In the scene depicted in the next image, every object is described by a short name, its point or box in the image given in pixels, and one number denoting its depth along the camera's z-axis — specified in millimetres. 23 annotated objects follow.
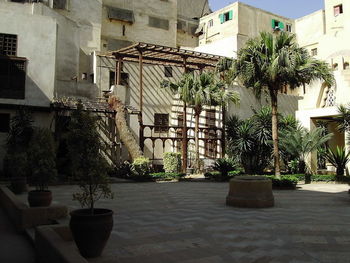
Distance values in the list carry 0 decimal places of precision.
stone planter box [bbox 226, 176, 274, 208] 10922
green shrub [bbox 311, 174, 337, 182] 19984
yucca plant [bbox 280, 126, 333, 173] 20750
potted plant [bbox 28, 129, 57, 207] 8711
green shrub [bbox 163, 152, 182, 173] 22625
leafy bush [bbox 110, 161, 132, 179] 20938
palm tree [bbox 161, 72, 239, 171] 22880
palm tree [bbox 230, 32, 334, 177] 16891
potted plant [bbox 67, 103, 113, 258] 5219
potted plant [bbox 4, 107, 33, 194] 13539
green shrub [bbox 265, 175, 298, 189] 16953
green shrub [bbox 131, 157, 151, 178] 20750
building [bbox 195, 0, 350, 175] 22562
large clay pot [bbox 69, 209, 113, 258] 5180
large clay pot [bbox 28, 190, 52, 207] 8664
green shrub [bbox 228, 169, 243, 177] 21417
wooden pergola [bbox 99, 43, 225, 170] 24344
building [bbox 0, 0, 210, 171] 20672
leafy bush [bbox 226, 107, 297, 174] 22656
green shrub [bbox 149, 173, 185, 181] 20734
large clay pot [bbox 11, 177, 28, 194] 13484
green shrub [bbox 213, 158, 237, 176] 21172
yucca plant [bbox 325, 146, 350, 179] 19984
